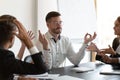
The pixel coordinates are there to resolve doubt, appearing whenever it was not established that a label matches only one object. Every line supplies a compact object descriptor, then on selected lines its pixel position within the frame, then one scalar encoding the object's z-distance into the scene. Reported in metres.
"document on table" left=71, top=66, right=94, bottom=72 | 2.26
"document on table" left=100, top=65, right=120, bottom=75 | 2.11
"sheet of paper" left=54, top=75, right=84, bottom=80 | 1.88
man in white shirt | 2.74
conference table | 1.98
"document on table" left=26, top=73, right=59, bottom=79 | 1.91
